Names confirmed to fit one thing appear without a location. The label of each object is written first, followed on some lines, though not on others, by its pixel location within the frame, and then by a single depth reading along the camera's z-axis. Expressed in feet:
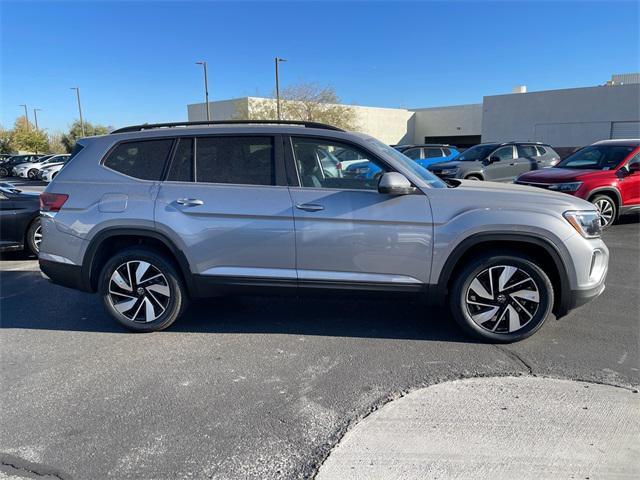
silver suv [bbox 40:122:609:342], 12.90
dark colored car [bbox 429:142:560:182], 44.80
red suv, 29.50
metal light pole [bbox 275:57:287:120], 103.96
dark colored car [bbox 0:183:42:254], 23.93
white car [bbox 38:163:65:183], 96.53
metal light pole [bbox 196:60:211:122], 115.55
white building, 102.47
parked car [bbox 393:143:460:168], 55.31
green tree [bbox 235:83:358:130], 138.21
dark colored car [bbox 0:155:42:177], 120.67
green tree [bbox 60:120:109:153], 200.34
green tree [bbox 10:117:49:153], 199.52
